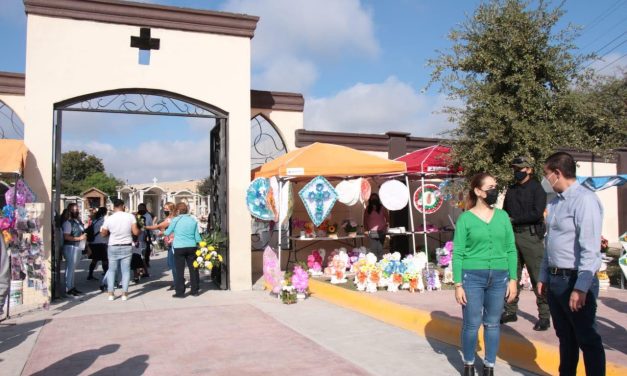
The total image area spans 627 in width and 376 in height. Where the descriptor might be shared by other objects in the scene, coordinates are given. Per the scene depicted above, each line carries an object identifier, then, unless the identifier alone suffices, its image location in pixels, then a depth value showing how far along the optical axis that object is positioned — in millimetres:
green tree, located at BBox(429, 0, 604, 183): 10070
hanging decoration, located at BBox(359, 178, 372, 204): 11680
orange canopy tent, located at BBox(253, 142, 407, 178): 10477
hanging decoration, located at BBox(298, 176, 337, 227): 10422
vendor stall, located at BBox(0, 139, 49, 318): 8195
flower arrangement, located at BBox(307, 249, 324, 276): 11625
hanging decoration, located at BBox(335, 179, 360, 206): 11273
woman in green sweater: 4617
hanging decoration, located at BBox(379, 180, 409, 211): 10992
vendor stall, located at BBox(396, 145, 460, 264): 11453
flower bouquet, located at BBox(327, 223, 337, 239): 12227
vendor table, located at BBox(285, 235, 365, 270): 13055
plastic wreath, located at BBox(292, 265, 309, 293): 9211
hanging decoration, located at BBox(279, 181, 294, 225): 10336
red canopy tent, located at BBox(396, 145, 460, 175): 11469
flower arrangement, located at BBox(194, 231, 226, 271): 9961
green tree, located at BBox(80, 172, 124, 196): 58188
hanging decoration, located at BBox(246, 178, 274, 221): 10266
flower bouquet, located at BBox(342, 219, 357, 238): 12344
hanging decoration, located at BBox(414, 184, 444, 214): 11578
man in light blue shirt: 3859
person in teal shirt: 9875
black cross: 10138
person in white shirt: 9578
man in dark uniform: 6262
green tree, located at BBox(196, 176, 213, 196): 55953
